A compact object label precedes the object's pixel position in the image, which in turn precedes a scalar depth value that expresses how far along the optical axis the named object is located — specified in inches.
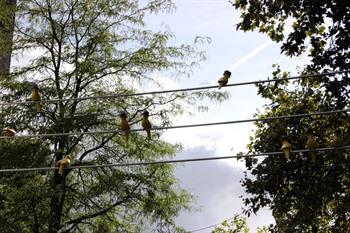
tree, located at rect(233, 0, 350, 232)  330.3
